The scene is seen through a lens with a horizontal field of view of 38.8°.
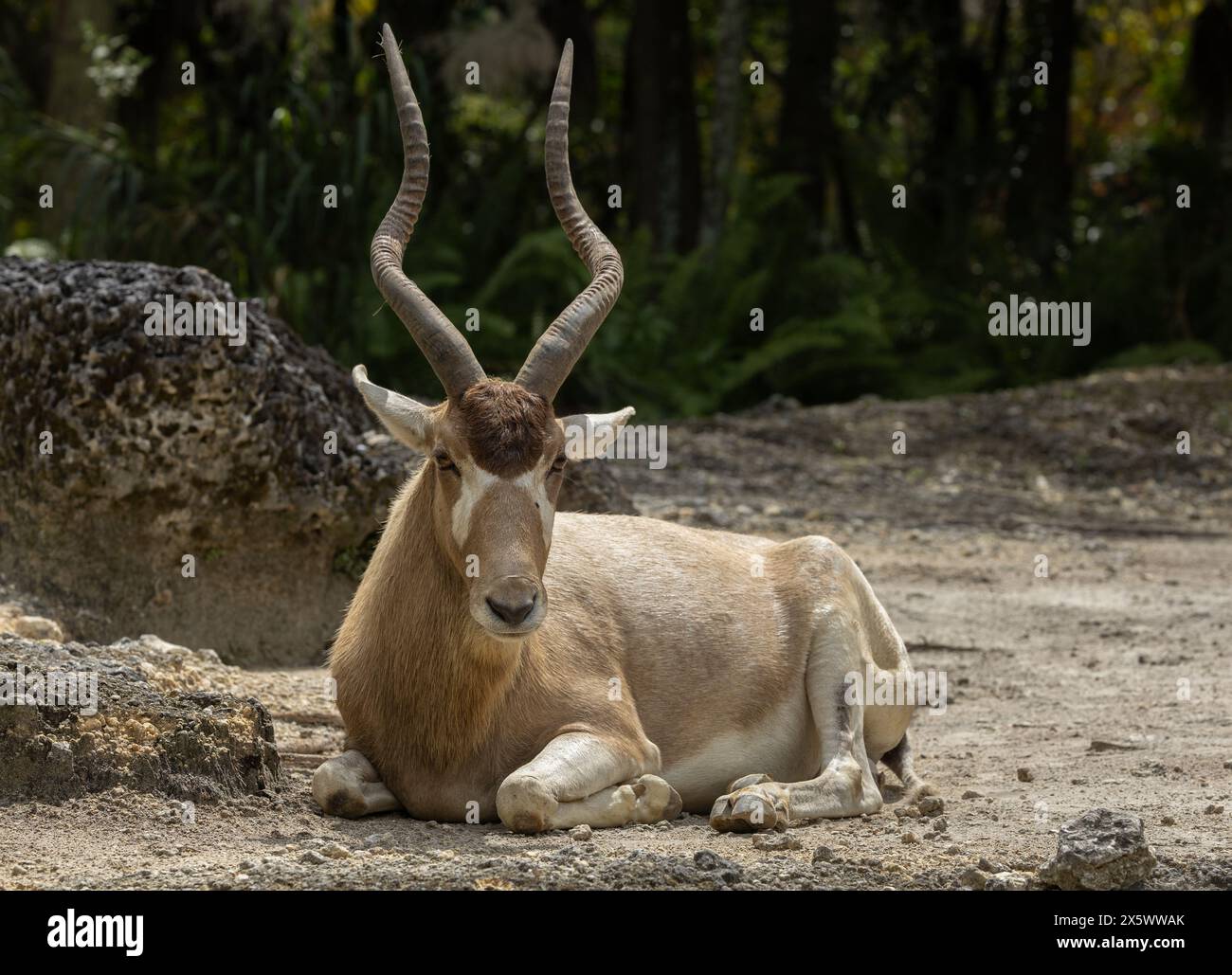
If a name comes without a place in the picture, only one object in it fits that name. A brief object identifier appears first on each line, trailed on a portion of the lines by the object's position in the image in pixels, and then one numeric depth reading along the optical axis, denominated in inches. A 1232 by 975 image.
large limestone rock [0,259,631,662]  331.6
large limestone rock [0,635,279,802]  233.0
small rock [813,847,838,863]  213.8
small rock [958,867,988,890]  202.4
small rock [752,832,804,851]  228.7
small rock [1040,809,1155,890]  197.0
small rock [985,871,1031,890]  203.0
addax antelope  231.6
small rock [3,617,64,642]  294.0
